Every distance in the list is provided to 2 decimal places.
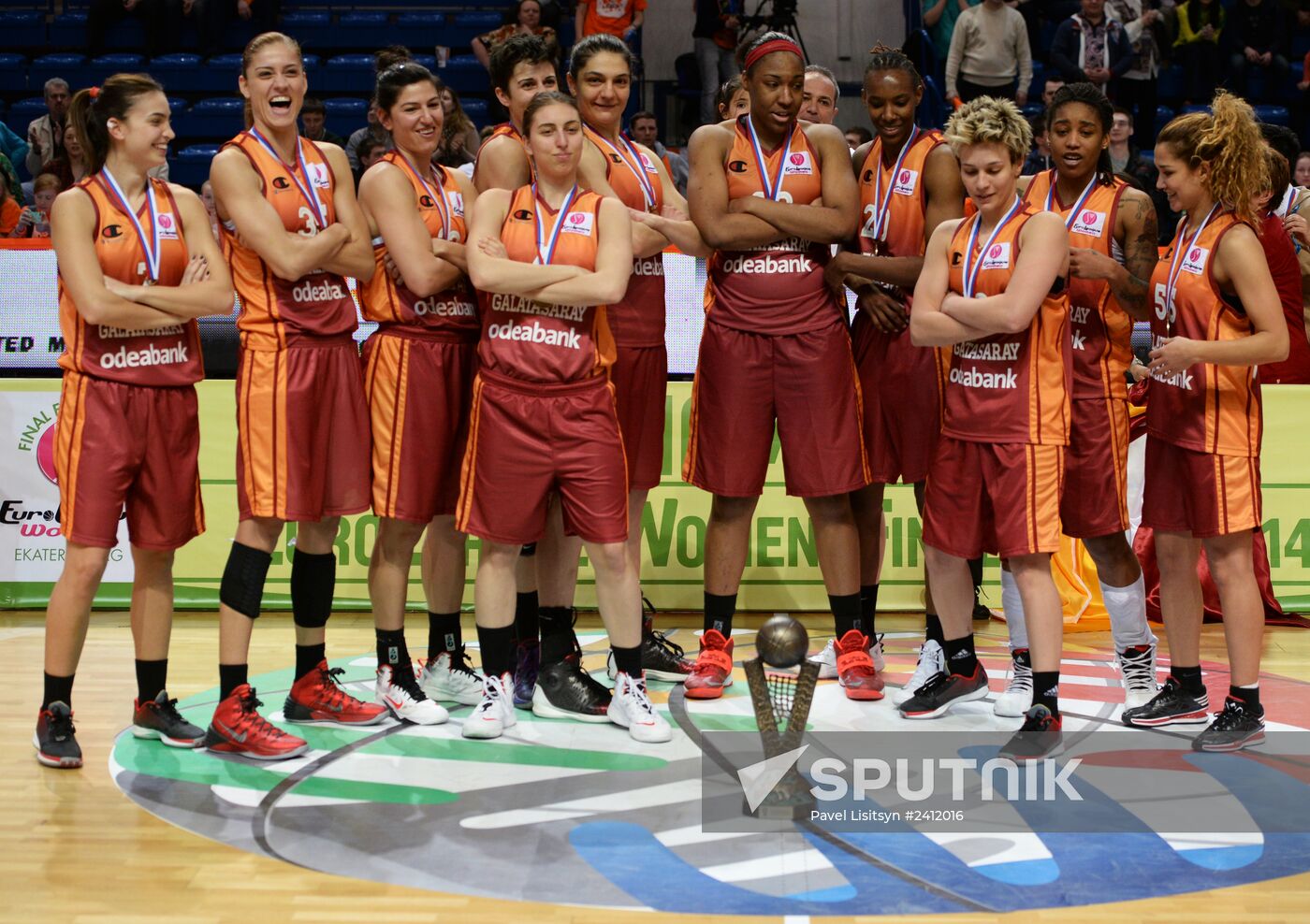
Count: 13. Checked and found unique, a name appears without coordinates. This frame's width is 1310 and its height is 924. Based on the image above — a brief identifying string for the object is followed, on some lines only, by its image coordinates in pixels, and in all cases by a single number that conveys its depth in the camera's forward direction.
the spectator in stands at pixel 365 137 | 8.68
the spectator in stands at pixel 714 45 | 11.79
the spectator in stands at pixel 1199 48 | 12.04
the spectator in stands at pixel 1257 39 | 12.08
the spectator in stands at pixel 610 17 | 12.10
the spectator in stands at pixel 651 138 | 9.96
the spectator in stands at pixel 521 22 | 11.31
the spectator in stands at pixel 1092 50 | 11.32
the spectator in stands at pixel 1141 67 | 11.48
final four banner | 7.02
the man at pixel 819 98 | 6.03
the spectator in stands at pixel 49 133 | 10.84
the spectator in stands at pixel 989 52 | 11.28
